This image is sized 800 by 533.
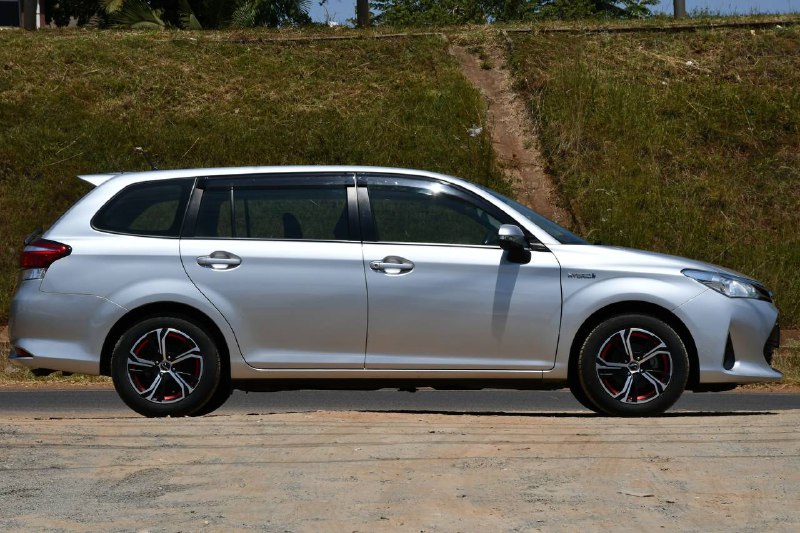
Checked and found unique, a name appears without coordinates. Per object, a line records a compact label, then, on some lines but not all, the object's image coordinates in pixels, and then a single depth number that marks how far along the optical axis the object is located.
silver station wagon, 8.26
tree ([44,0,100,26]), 38.81
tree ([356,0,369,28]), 27.94
